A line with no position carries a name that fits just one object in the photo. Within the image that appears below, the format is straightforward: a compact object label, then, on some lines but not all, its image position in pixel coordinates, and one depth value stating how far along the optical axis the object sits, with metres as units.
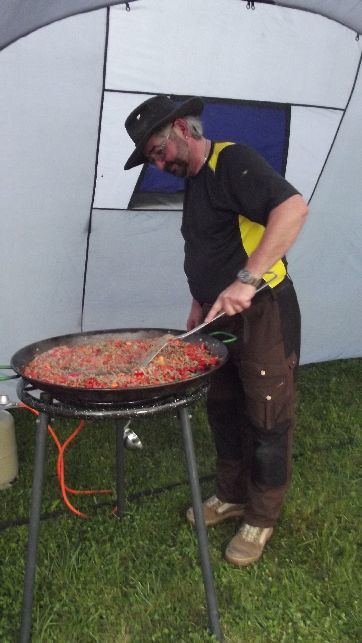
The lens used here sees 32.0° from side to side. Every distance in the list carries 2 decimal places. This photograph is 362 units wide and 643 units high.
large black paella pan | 1.90
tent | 2.89
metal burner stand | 1.96
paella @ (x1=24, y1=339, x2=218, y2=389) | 2.05
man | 2.19
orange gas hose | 2.62
